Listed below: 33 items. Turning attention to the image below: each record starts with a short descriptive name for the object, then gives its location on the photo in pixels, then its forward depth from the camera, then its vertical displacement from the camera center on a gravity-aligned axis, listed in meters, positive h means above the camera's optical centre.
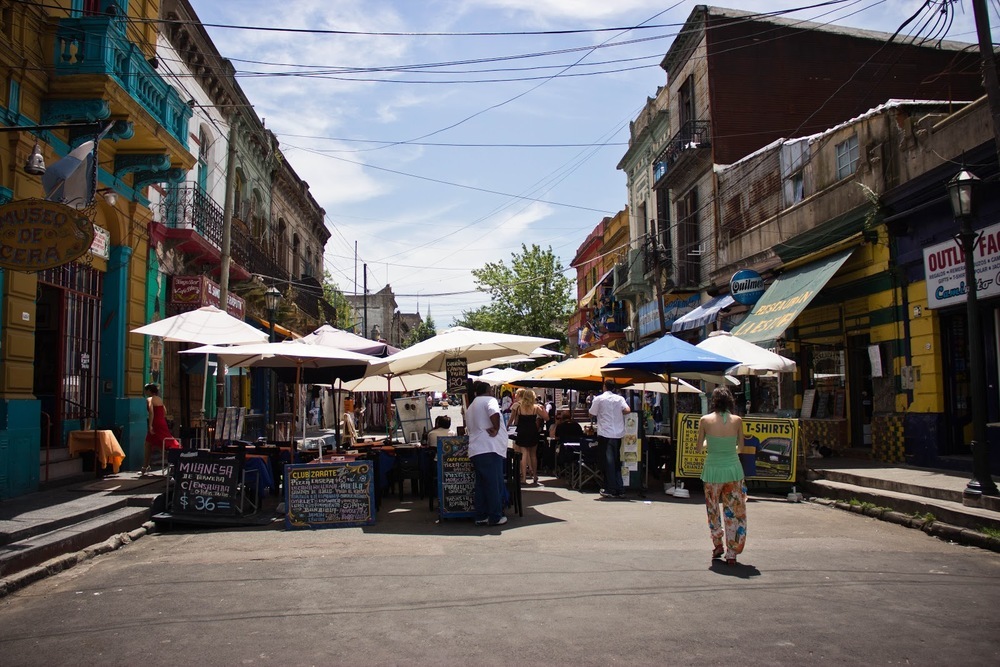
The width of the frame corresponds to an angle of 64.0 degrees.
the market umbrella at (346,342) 14.12 +1.16
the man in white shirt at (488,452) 9.48 -0.56
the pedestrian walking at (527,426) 13.30 -0.37
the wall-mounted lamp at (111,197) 11.71 +3.13
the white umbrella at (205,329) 12.23 +1.25
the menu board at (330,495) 9.48 -1.05
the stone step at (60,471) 11.37 -0.90
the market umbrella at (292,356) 10.49 +0.70
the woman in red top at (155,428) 12.45 -0.29
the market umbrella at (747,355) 13.73 +0.78
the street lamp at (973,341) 9.68 +0.69
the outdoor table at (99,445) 12.36 -0.55
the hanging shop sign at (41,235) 8.71 +1.93
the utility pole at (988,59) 9.70 +4.14
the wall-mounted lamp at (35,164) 9.13 +2.81
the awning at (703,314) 22.78 +2.58
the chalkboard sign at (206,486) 9.76 -0.95
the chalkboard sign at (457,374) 12.78 +0.50
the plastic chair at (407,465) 11.66 -0.87
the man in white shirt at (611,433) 12.20 -0.46
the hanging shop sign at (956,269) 12.09 +2.04
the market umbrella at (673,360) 12.42 +0.66
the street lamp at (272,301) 18.53 +2.50
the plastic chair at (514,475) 10.25 -0.92
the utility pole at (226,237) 18.08 +3.88
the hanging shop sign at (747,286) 19.61 +2.80
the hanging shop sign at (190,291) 16.94 +2.51
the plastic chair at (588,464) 13.20 -1.02
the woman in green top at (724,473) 7.11 -0.66
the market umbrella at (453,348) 11.53 +0.88
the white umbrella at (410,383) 17.91 +0.52
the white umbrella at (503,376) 17.17 +0.65
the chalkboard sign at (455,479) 9.86 -0.92
